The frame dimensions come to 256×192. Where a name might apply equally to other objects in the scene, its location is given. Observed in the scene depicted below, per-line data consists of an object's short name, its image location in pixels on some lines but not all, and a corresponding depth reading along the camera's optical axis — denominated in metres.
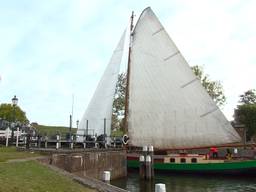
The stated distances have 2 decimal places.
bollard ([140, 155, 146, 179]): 25.95
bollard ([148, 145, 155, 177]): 26.61
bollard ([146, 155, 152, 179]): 25.76
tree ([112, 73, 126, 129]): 57.62
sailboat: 30.50
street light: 25.10
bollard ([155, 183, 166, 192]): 9.54
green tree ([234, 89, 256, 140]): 60.47
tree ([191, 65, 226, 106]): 61.75
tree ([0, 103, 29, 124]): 91.38
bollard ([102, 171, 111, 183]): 16.05
